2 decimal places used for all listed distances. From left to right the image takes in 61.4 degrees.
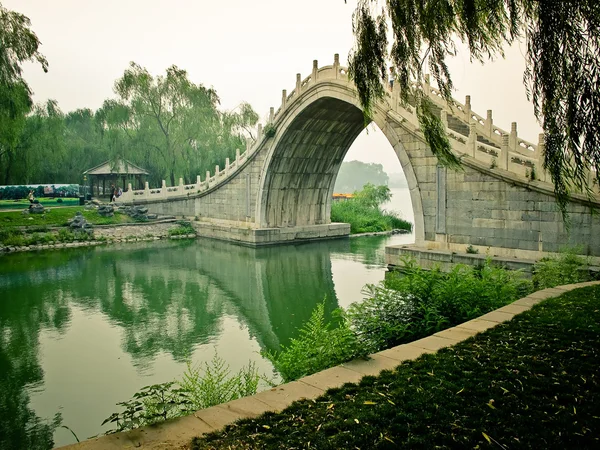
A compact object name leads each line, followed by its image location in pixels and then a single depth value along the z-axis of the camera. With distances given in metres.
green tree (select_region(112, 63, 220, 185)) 32.34
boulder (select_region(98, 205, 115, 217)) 26.34
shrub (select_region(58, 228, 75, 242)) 22.58
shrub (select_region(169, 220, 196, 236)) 26.17
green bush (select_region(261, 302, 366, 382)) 5.75
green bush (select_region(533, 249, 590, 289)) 9.23
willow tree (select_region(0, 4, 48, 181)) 21.72
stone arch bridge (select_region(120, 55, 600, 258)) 12.02
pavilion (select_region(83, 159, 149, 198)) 32.44
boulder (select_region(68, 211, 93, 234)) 23.80
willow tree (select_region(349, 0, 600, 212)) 4.24
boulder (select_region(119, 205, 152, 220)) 27.07
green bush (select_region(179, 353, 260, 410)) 5.09
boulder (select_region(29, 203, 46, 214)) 24.64
